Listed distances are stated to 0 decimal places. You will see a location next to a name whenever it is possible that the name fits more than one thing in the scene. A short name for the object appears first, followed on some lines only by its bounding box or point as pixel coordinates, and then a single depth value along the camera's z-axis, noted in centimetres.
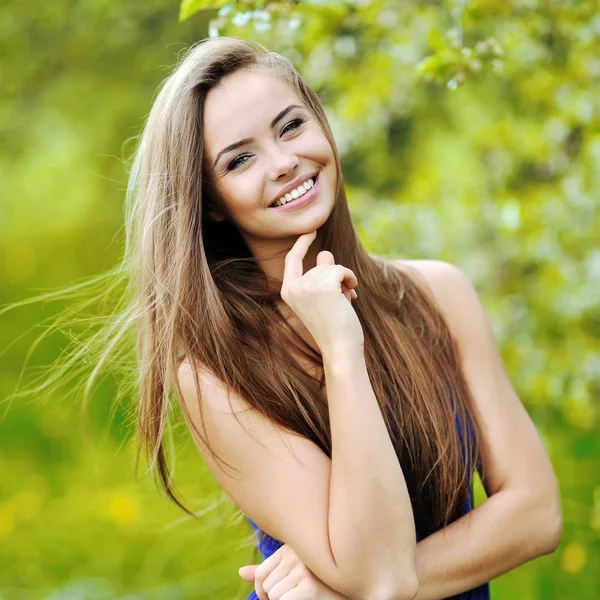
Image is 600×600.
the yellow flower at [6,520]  401
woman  160
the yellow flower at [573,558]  323
